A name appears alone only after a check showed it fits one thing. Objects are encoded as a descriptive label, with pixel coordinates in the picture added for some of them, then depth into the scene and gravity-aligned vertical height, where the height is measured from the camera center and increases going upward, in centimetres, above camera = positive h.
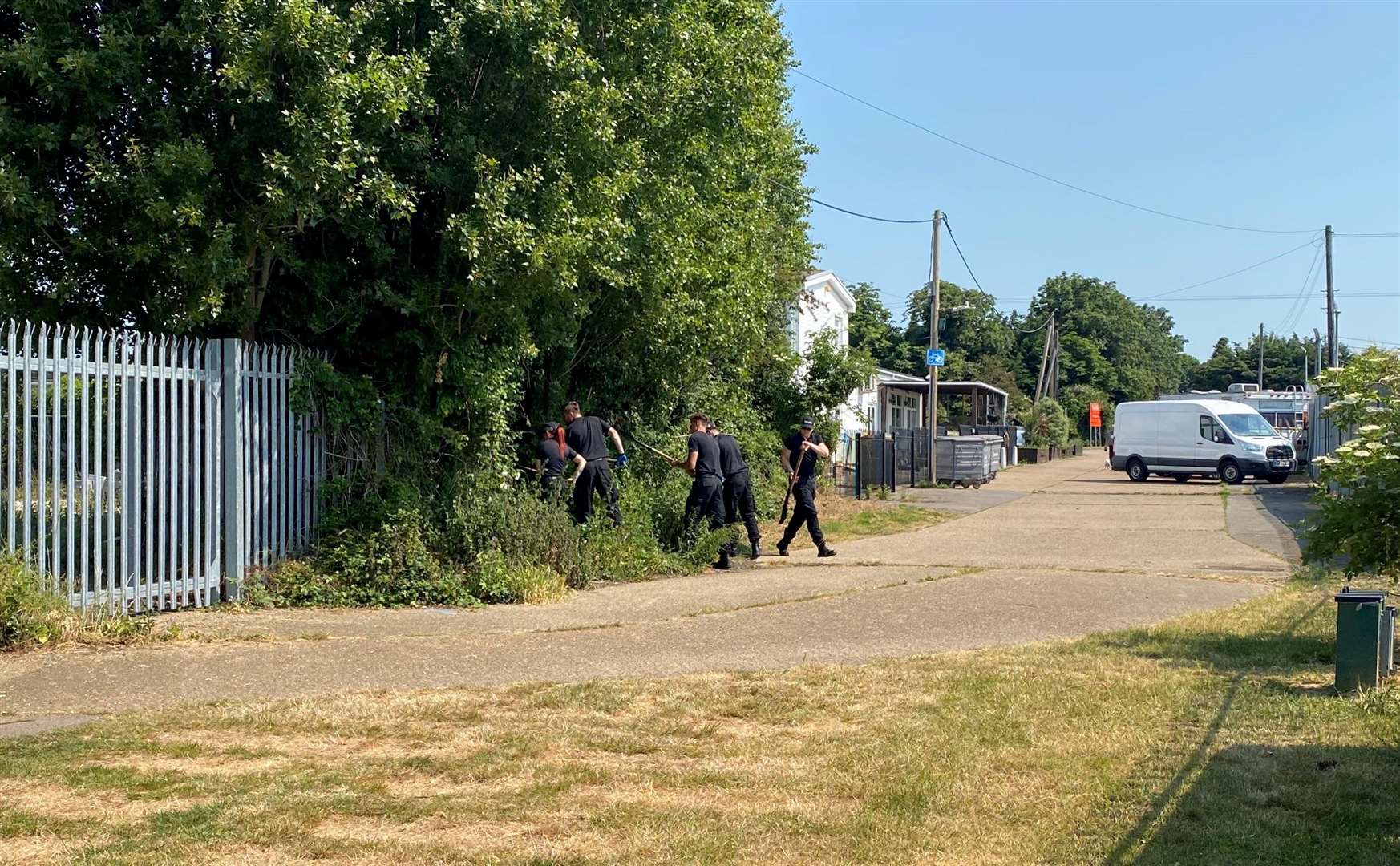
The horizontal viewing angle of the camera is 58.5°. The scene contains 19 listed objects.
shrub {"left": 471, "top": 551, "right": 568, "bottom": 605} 1088 -123
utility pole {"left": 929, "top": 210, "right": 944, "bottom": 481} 3169 +172
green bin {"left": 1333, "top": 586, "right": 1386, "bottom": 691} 720 -118
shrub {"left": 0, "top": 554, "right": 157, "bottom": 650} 814 -116
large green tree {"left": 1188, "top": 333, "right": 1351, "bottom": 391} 12756 +768
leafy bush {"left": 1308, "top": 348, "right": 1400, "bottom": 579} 805 -28
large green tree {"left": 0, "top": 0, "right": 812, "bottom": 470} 949 +227
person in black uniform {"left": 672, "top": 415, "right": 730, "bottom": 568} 1380 -44
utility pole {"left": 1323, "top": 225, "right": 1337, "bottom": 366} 4956 +480
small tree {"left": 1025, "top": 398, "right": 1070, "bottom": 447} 6018 +68
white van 3429 -10
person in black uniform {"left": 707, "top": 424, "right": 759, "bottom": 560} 1416 -52
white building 3462 +214
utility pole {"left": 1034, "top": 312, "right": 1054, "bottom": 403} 7712 +489
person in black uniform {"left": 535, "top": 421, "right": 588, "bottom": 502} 1289 -19
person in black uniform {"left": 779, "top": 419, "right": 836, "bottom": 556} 1442 -52
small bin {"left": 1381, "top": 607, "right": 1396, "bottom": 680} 745 -120
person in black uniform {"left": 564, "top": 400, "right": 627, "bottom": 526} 1303 -22
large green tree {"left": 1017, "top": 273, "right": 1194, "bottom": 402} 10388 +871
